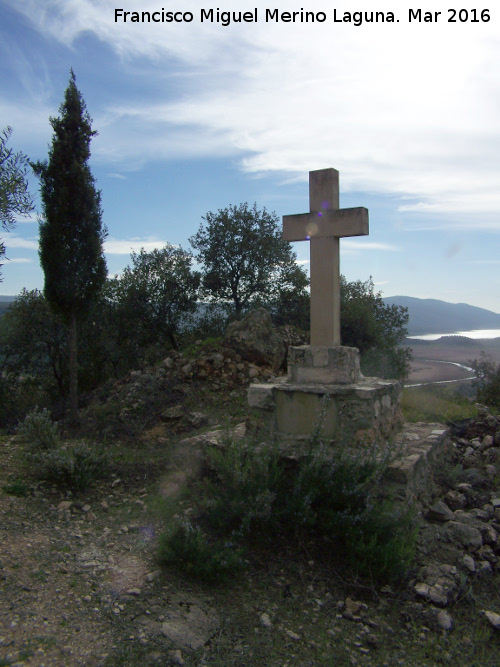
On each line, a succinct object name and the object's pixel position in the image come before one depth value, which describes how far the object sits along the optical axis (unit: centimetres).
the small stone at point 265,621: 318
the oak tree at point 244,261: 1738
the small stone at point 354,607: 343
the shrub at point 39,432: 598
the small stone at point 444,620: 329
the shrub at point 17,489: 493
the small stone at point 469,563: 391
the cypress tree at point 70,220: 1090
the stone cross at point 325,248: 544
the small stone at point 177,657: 274
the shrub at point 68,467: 520
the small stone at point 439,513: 464
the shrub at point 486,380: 994
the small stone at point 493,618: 331
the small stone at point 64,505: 475
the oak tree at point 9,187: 550
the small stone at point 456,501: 506
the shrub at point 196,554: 353
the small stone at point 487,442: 655
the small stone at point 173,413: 865
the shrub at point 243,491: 392
